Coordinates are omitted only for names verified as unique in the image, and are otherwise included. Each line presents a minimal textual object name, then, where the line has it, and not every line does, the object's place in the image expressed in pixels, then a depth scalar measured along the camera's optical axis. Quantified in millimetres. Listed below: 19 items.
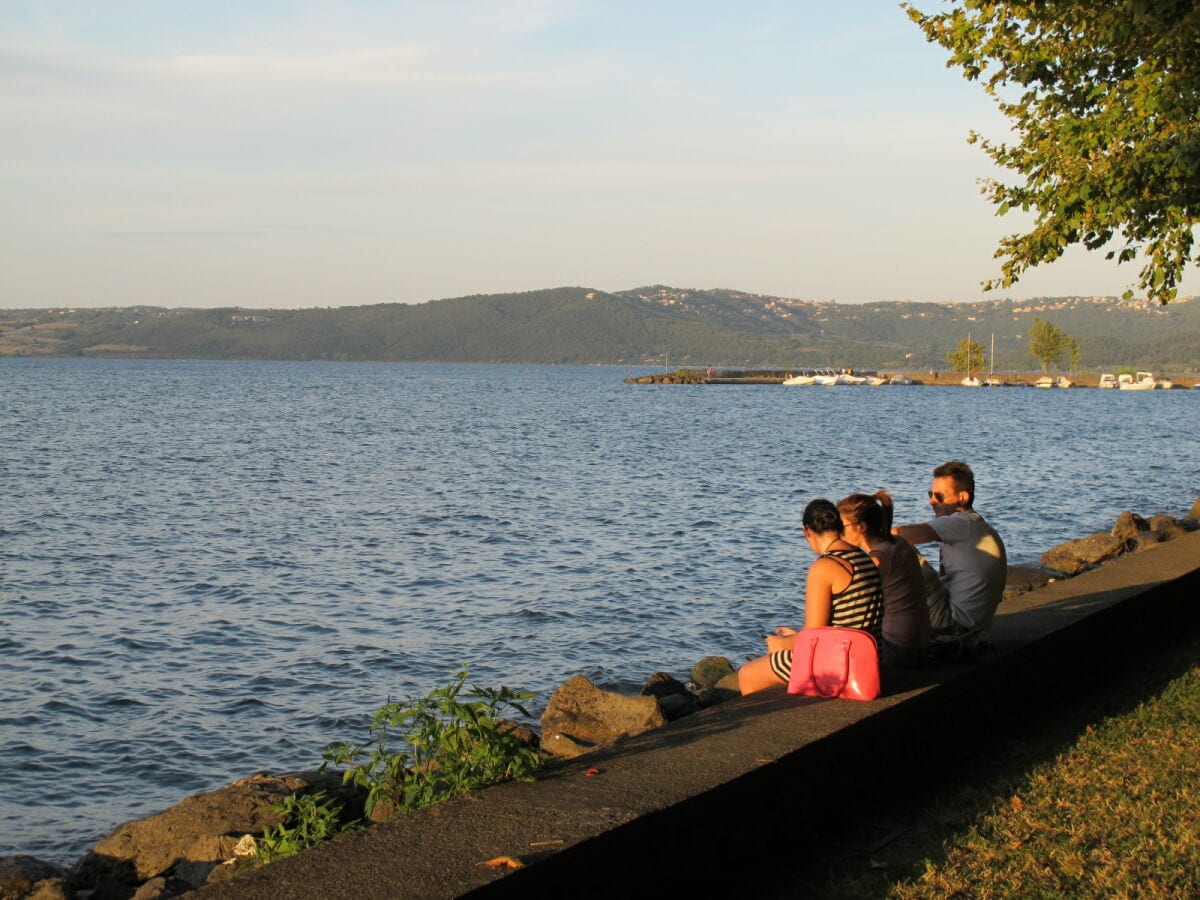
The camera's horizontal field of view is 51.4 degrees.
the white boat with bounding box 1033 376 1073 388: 183250
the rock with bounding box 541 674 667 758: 9969
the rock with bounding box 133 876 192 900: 7934
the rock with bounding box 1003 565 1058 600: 16423
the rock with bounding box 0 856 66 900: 8172
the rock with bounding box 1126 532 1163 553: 19641
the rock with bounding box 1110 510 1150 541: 20656
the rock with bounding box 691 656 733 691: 13281
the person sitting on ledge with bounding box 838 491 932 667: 7410
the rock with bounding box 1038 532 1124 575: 19219
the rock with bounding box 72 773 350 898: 8523
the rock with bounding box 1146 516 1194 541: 20125
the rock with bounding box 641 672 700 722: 11305
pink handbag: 6605
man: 7984
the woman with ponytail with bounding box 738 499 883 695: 6918
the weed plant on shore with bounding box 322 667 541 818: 5707
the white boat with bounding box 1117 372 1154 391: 179750
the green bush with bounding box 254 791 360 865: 5953
